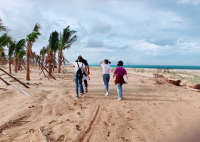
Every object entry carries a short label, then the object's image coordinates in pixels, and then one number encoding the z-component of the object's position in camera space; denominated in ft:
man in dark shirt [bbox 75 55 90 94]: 21.18
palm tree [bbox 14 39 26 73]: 60.08
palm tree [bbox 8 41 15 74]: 60.11
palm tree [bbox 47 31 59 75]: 53.31
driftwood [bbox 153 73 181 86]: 36.47
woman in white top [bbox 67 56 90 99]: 18.92
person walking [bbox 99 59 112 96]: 20.42
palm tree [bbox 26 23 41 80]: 32.02
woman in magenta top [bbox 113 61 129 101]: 18.57
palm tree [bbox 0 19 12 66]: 41.78
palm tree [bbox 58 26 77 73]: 55.96
